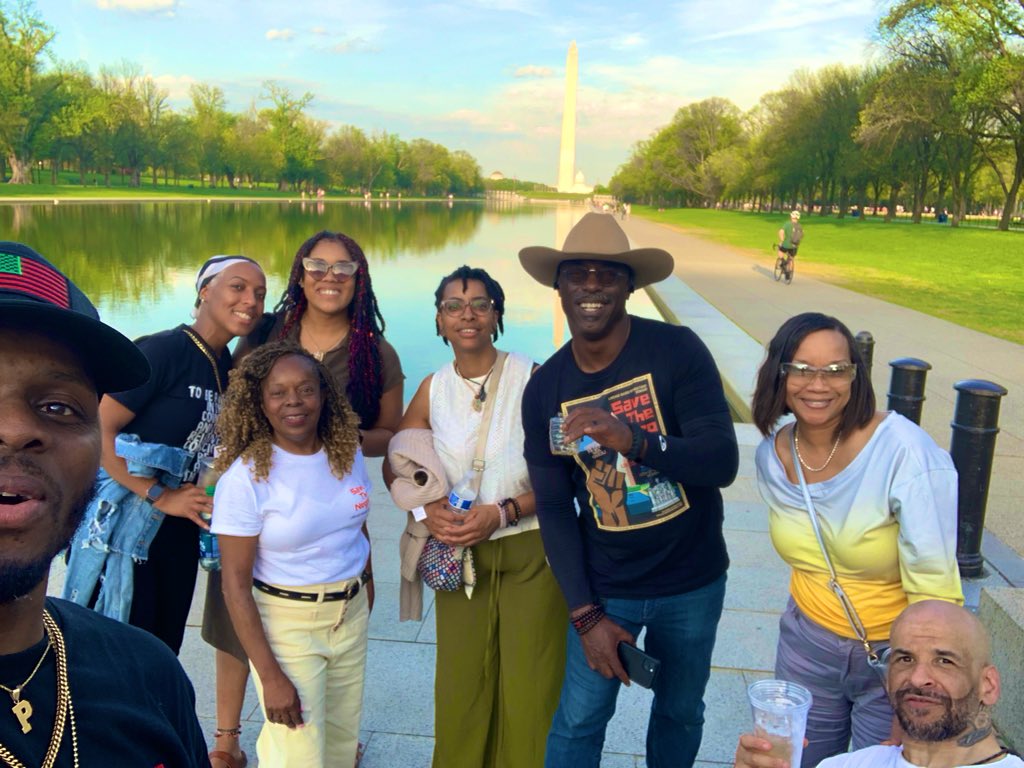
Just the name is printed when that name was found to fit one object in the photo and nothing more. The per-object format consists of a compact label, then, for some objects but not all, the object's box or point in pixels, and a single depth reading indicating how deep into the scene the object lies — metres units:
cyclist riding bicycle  20.27
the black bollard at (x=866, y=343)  5.71
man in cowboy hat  2.68
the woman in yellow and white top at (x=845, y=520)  2.30
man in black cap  1.10
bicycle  21.02
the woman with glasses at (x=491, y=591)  2.97
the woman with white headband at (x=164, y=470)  2.99
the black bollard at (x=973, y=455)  5.10
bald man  1.98
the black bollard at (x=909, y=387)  5.71
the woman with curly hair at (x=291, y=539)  2.71
